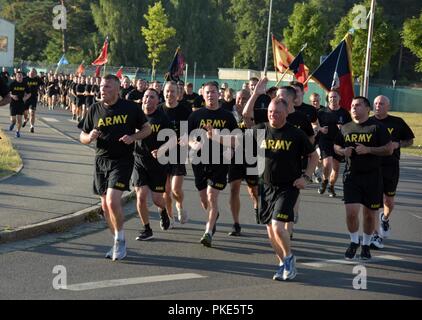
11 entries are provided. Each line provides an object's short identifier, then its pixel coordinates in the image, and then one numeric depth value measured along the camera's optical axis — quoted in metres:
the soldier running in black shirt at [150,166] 9.70
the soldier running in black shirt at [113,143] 8.45
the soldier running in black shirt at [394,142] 9.91
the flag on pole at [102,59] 33.70
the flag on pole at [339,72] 15.79
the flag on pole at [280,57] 22.84
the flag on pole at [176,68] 22.55
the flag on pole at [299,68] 19.88
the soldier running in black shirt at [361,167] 9.01
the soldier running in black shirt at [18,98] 20.77
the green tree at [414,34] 43.08
